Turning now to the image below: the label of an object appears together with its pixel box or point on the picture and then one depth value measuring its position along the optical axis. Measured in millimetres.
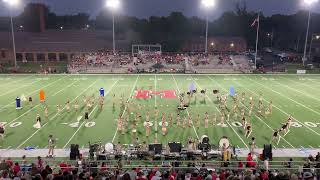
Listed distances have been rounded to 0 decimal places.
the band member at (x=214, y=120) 22375
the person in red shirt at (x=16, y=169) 11602
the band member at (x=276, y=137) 18344
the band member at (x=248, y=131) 19467
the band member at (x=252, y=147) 16773
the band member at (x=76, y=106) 26180
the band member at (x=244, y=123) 21672
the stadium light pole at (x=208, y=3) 48656
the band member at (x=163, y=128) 20078
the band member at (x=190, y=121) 21891
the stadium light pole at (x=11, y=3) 47134
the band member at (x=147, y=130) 19862
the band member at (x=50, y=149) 16514
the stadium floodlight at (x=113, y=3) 48656
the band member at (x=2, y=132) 18481
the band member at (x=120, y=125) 20645
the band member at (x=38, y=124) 21344
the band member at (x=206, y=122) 21581
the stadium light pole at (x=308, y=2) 46944
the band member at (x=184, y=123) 21594
